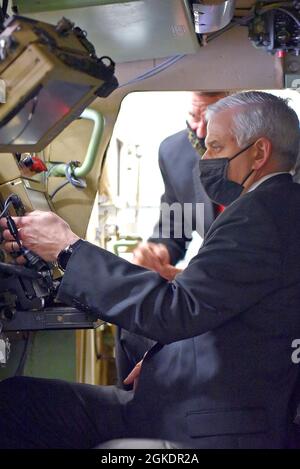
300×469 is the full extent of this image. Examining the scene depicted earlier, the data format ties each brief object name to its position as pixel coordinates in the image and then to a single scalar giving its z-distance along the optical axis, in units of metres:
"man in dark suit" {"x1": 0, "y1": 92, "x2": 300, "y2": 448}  1.99
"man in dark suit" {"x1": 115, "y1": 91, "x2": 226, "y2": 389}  3.36
